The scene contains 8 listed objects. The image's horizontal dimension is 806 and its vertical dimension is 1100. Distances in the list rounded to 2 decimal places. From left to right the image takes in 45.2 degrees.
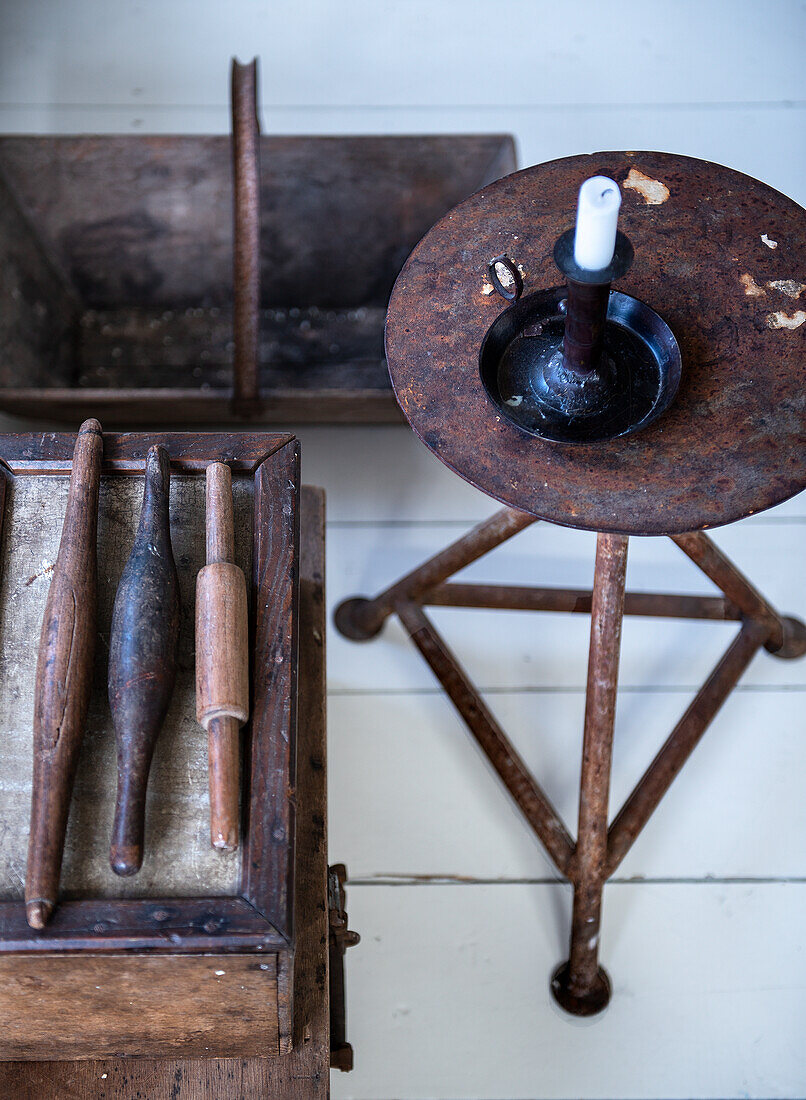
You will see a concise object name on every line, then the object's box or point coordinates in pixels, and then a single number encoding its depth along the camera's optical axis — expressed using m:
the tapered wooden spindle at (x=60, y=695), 0.79
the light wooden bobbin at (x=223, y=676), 0.81
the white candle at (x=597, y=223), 0.77
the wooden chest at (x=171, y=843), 0.79
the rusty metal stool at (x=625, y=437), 0.94
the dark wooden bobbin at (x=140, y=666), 0.80
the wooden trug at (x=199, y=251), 1.77
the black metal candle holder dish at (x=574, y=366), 0.97
